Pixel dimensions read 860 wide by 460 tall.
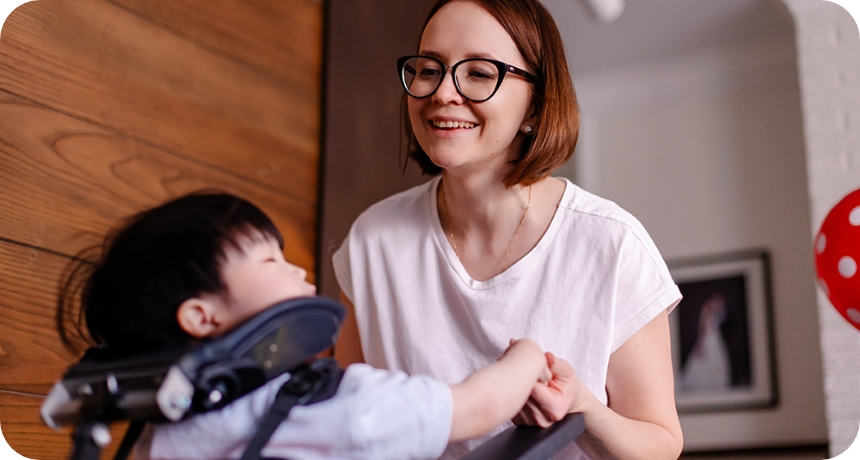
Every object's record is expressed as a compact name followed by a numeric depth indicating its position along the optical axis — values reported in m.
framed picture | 3.10
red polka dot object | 1.28
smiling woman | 0.98
